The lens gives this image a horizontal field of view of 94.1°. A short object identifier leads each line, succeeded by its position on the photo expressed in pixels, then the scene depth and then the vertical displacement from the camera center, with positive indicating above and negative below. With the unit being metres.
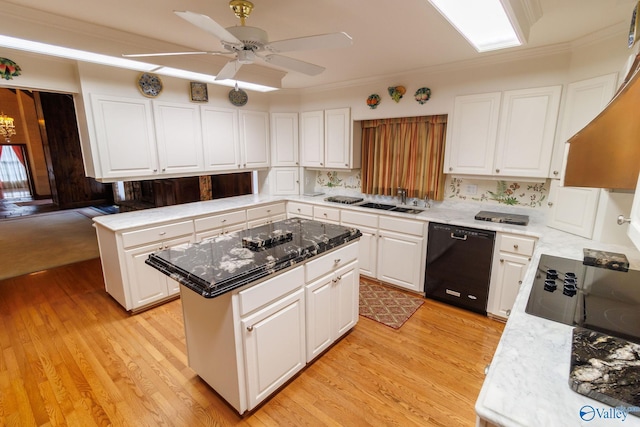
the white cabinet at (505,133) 2.59 +0.23
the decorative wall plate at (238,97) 3.85 +0.79
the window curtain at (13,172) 9.08 -0.39
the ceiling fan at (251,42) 1.48 +0.63
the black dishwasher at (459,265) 2.75 -1.02
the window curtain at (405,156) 3.47 +0.03
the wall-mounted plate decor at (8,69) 2.40 +0.73
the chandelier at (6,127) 7.49 +0.83
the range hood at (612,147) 1.18 +0.05
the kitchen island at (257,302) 1.64 -0.88
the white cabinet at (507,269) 2.54 -0.96
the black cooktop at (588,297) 1.18 -0.63
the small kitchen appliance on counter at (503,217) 2.78 -0.57
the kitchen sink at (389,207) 3.41 -0.59
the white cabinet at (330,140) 3.94 +0.26
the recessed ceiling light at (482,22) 1.59 +0.82
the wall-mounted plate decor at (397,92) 3.41 +0.76
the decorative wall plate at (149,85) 3.04 +0.76
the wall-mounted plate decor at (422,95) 3.25 +0.69
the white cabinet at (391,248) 3.14 -0.98
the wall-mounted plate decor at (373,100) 3.64 +0.70
